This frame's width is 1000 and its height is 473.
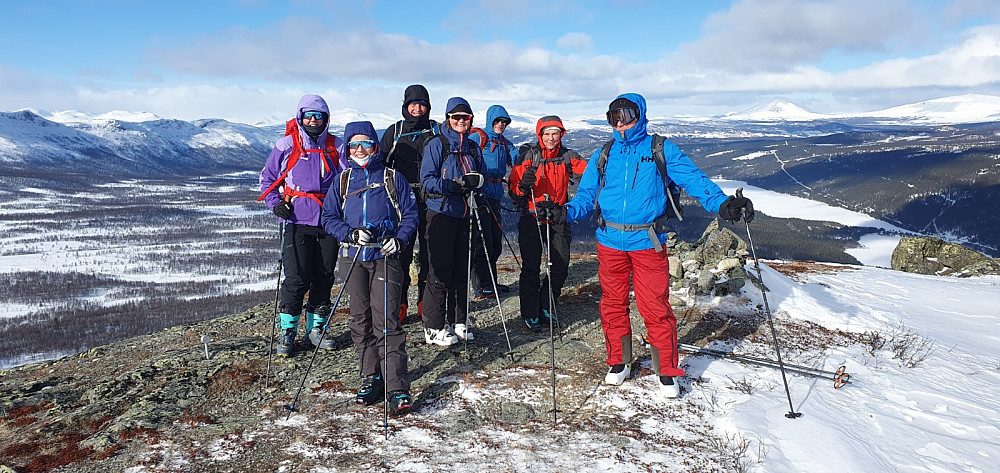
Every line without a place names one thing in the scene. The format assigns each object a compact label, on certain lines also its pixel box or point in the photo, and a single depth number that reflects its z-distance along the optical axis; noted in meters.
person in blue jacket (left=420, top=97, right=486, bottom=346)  7.16
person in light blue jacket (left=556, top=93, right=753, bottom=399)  6.04
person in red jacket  8.24
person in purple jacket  7.06
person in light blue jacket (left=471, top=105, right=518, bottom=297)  8.62
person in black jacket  8.07
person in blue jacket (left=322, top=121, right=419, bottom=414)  5.91
